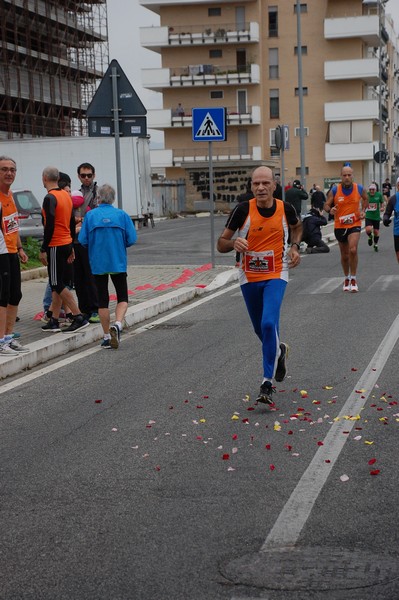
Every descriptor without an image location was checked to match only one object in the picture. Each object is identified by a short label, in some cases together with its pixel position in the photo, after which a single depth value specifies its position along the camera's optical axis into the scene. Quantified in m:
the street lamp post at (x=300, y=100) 39.23
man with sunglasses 12.36
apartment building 75.69
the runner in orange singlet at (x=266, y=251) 7.86
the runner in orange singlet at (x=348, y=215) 15.64
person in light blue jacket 10.95
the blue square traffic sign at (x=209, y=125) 18.59
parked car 25.20
